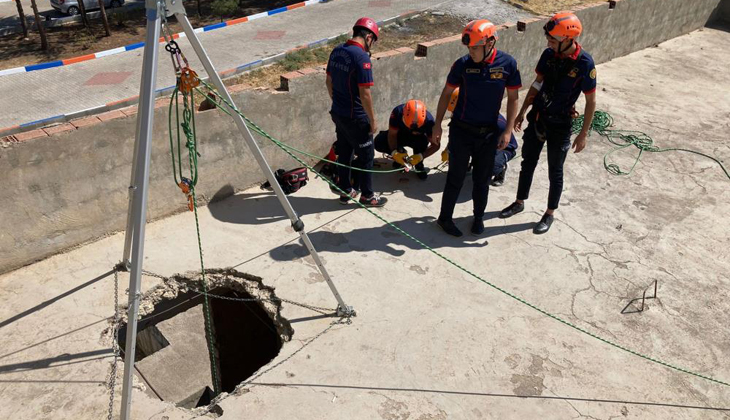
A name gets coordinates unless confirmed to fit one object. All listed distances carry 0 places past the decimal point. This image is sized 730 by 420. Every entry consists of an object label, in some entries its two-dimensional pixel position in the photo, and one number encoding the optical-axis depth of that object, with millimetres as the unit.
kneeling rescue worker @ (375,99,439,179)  5930
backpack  5844
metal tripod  2934
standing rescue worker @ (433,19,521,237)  4480
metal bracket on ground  4492
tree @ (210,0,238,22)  12602
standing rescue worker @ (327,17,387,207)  4887
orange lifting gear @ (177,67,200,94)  3441
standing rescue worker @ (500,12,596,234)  4559
